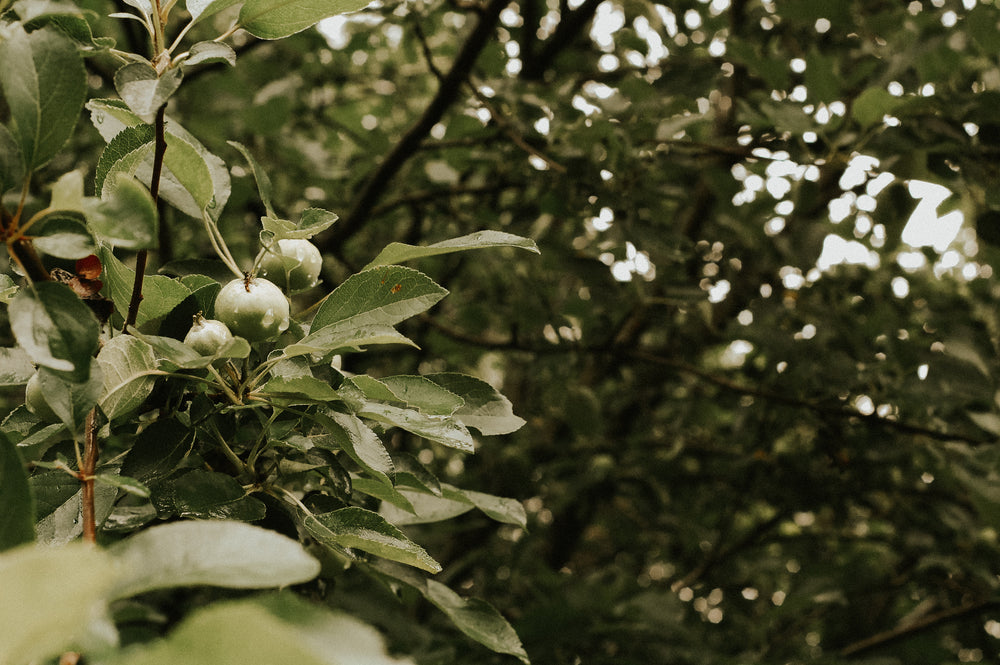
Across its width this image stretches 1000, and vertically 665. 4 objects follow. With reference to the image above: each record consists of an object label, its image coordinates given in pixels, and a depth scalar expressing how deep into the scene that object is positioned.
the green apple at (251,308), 0.58
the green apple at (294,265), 0.69
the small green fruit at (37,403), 0.58
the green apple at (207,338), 0.58
